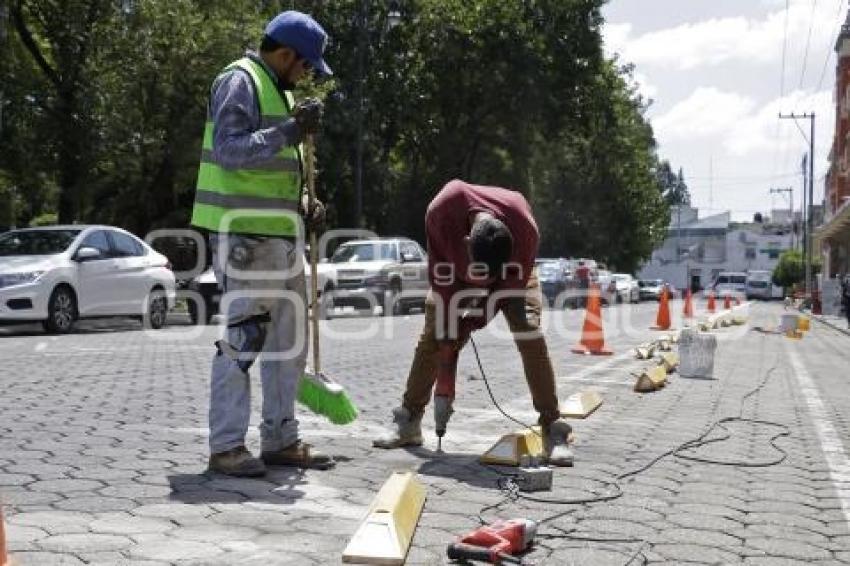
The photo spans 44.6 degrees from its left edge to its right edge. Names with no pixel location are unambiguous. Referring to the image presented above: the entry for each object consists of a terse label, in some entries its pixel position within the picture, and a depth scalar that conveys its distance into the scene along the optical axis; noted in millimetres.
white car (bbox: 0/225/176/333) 14602
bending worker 5117
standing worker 4637
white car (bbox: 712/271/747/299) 69875
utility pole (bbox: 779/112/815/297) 57169
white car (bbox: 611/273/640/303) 45531
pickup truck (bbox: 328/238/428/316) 22953
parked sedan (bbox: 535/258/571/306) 33875
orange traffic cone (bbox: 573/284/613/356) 13330
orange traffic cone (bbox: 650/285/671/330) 20656
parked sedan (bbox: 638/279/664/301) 58156
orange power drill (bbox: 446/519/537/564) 3475
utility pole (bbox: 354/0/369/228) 28844
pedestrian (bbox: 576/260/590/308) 35812
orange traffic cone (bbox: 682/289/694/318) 27234
